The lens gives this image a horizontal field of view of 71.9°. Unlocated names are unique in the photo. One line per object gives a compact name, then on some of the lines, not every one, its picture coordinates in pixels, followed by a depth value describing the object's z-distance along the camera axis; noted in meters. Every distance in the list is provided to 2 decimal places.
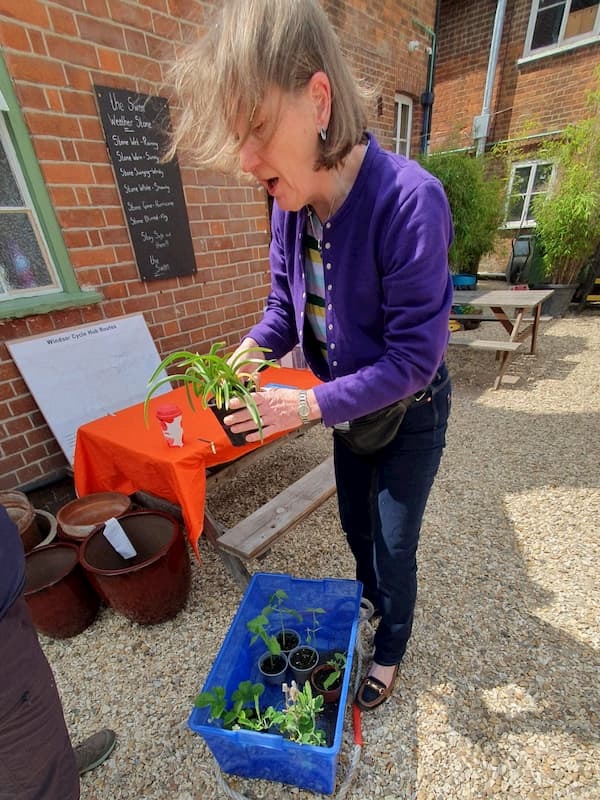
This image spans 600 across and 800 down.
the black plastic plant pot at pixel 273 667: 1.59
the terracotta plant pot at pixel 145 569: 1.87
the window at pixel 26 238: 2.28
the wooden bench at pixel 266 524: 2.03
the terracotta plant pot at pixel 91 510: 2.22
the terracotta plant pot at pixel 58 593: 1.89
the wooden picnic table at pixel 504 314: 4.57
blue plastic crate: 1.26
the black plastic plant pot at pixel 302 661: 1.57
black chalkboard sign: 2.62
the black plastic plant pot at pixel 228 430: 1.17
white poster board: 2.48
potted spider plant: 1.15
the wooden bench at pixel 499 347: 4.40
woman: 0.85
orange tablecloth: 1.80
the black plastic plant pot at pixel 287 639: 1.70
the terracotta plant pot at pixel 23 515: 2.18
